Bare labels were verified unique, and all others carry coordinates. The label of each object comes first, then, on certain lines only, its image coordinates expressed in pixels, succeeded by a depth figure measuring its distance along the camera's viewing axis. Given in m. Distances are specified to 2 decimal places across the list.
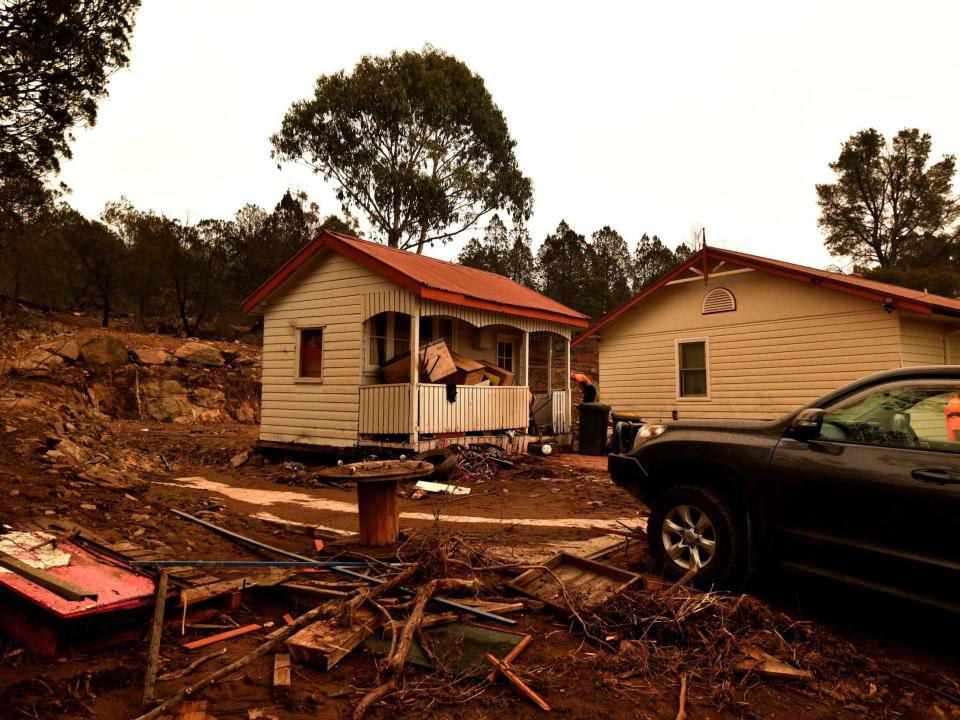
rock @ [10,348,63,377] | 17.36
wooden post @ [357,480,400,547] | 5.86
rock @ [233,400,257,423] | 21.86
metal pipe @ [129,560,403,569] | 4.62
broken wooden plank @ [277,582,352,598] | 4.37
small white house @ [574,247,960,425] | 12.28
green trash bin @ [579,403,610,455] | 15.00
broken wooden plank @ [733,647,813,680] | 3.30
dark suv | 3.57
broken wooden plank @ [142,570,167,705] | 3.13
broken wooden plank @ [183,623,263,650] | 3.76
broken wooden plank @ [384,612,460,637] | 3.74
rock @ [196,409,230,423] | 20.57
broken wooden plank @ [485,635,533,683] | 3.28
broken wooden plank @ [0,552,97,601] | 3.56
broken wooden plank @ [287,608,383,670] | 3.46
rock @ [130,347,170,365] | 20.47
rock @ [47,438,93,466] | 8.45
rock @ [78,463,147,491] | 7.49
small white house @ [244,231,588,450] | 12.09
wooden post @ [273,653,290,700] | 3.18
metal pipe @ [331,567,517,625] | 3.95
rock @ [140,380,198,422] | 19.67
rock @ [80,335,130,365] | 19.33
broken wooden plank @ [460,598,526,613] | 4.11
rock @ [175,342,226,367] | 21.84
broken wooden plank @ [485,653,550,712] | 3.04
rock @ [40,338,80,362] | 18.84
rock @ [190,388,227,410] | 20.91
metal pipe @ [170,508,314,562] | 5.53
